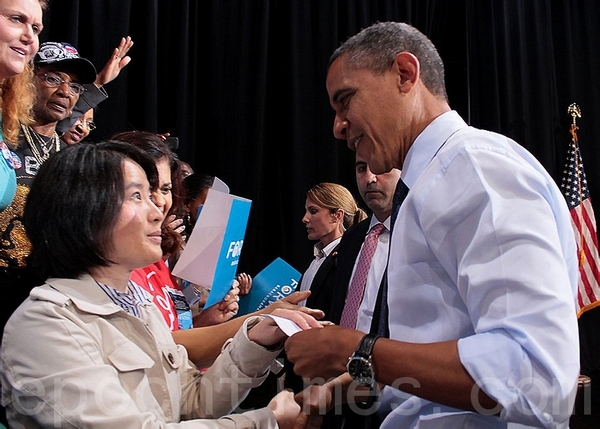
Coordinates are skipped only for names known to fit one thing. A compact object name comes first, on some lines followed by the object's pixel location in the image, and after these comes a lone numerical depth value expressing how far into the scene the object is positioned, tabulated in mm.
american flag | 4866
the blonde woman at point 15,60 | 1788
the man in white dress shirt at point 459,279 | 912
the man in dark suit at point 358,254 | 2010
